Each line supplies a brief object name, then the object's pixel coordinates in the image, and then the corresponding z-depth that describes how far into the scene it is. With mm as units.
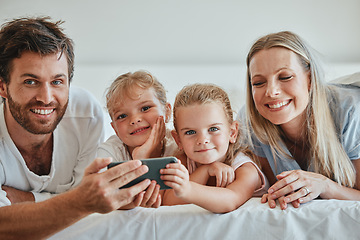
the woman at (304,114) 1479
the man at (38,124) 1586
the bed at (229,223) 1179
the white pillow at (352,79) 1693
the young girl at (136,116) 1611
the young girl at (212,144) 1421
